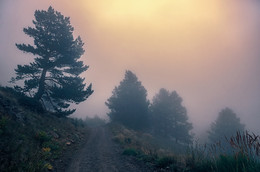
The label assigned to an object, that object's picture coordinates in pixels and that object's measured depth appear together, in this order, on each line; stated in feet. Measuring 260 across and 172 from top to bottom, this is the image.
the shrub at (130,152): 28.48
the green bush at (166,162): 19.88
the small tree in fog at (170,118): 99.14
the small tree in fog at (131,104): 84.74
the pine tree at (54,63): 48.34
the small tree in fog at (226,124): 99.28
